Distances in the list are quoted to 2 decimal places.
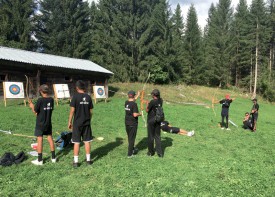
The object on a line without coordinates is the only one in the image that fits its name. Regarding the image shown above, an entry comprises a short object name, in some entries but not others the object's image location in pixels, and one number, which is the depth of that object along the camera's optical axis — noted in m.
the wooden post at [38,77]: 20.66
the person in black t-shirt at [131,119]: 7.03
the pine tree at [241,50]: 45.62
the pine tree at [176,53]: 40.88
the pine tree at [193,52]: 44.72
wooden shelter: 19.02
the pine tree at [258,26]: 40.38
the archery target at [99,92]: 21.23
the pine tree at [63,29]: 38.97
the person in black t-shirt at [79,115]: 6.03
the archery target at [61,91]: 19.09
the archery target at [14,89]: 16.69
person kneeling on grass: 13.03
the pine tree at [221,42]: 45.91
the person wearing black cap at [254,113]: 13.00
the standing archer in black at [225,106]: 12.52
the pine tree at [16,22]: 34.97
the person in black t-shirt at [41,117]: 6.15
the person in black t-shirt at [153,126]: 7.31
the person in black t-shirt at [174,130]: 10.88
